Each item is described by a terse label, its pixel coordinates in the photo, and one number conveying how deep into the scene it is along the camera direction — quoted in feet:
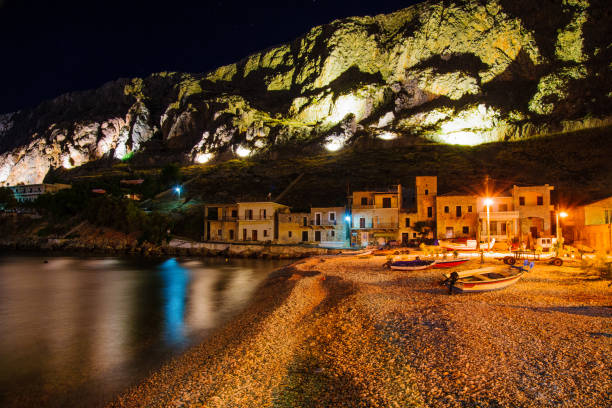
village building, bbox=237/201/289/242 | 156.46
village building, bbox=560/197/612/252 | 90.53
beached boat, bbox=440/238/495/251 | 99.66
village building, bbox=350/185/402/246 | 135.95
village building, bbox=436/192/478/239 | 125.29
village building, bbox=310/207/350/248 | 145.48
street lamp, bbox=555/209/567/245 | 105.39
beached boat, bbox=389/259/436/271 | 76.38
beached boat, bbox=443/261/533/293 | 53.01
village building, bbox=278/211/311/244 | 151.84
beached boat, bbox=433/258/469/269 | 76.92
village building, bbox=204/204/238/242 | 162.40
